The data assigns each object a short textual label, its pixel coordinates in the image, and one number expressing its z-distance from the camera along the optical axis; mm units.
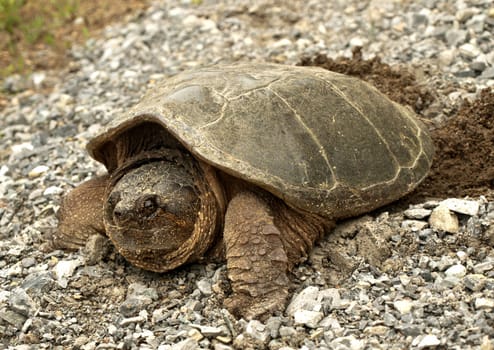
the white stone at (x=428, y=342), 2725
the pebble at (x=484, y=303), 2855
